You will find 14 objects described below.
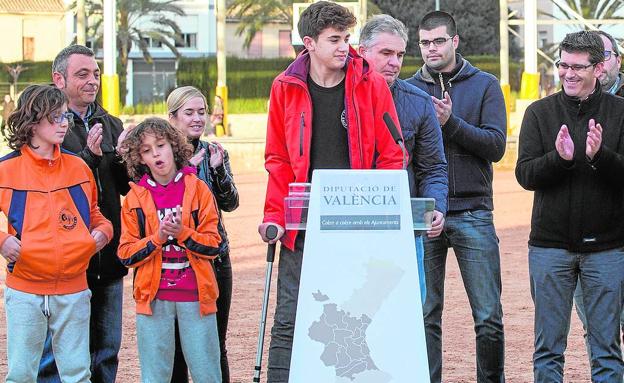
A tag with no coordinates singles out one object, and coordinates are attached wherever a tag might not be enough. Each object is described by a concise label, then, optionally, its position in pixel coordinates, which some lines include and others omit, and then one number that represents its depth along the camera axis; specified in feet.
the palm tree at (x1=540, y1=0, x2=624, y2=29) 250.42
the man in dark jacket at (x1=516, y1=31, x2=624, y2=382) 29.23
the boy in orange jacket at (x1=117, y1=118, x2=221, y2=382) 28.55
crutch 26.38
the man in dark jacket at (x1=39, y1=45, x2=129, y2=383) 30.85
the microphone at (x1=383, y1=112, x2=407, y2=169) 27.42
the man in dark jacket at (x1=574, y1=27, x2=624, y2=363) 36.40
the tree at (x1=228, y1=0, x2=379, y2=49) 278.43
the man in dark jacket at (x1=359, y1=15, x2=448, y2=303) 29.94
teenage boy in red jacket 26.98
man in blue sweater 31.77
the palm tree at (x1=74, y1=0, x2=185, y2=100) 280.37
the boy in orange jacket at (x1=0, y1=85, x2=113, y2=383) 28.33
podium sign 24.37
